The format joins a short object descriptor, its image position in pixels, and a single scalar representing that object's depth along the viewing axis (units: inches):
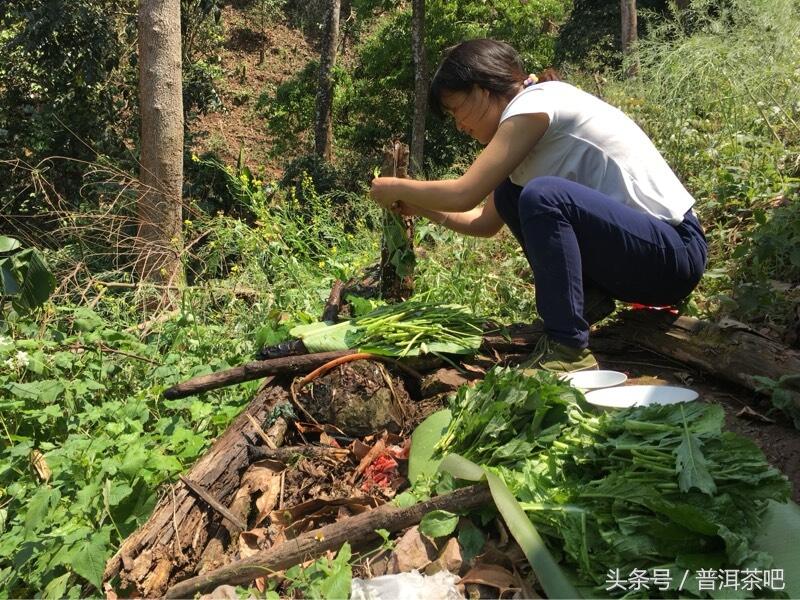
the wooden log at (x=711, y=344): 100.1
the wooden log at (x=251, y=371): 109.3
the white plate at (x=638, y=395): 89.0
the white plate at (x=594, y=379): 98.3
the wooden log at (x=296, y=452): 97.9
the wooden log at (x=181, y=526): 78.5
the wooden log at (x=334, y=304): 133.4
